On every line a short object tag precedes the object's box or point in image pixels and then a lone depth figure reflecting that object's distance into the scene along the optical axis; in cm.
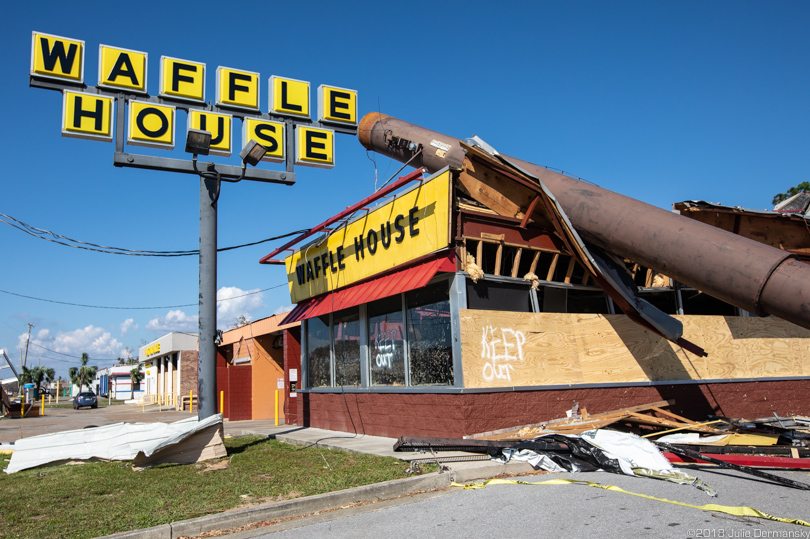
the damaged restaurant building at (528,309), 945
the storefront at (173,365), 3681
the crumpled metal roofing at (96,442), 982
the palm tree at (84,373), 11631
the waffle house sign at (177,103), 1133
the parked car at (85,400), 4916
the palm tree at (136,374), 8206
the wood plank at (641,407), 1013
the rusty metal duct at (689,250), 694
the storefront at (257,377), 1991
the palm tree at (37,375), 9319
